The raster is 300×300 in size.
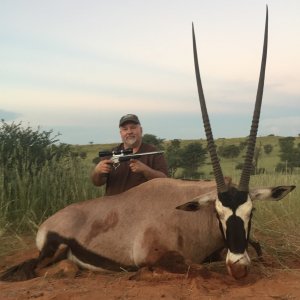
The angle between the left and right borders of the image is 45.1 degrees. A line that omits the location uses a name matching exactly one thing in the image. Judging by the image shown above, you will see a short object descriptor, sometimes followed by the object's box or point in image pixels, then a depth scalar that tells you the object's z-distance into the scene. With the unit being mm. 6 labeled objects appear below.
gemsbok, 3042
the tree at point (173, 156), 15598
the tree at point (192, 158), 18735
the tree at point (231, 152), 26139
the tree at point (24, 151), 6386
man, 4248
